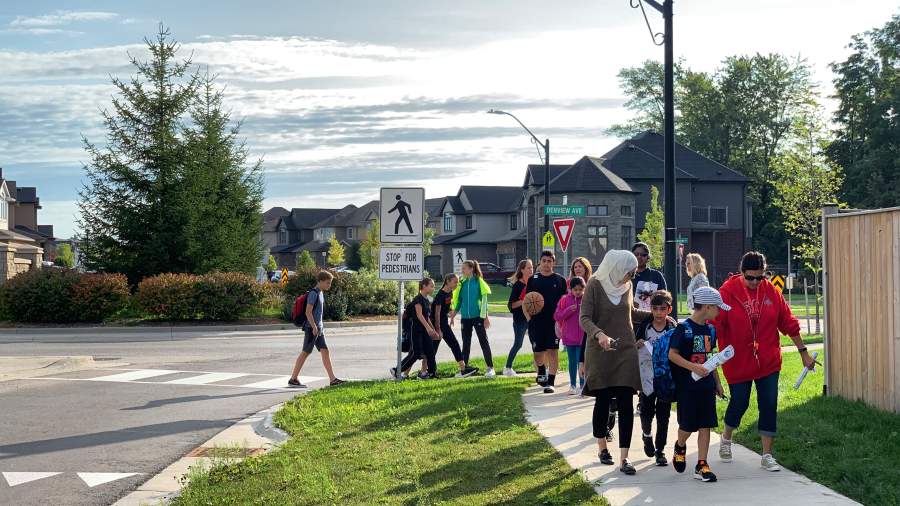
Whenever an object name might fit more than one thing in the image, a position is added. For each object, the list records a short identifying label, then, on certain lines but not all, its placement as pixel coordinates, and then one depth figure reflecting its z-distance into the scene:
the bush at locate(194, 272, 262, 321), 30.19
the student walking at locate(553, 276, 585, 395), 12.21
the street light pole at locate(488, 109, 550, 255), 31.44
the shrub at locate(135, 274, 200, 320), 29.98
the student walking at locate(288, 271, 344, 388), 14.53
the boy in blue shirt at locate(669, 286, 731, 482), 7.64
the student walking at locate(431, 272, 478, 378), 15.53
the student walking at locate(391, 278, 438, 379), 15.18
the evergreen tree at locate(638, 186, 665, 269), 49.84
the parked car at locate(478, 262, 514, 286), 72.74
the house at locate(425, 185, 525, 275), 86.19
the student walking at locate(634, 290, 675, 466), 8.16
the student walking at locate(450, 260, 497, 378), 15.61
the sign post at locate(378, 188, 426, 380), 14.68
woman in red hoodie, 7.99
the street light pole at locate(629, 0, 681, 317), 13.93
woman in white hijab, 8.02
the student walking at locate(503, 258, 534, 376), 14.55
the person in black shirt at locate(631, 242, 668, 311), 10.79
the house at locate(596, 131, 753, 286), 68.00
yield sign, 21.98
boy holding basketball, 13.31
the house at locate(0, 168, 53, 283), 34.38
